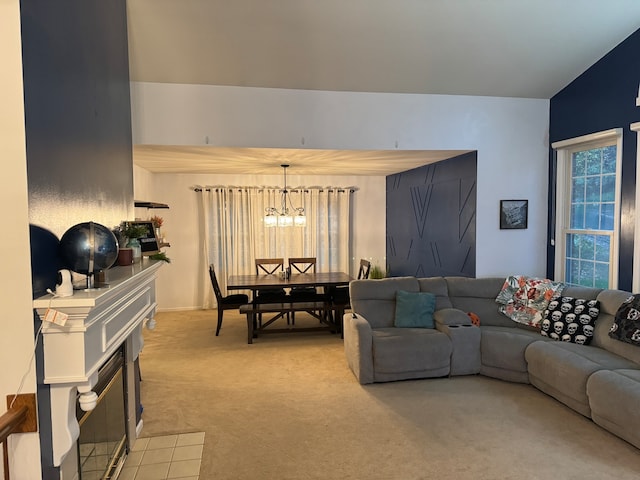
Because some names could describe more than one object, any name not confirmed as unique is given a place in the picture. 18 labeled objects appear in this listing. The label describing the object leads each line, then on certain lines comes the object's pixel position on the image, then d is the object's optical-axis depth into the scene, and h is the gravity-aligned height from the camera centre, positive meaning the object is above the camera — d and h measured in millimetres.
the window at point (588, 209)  4043 +151
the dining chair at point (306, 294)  5699 -919
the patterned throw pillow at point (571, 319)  3732 -855
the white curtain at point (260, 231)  7074 -79
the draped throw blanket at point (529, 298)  4184 -739
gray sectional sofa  3018 -1065
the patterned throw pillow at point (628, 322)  3287 -775
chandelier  5621 +101
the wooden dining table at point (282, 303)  5328 -1000
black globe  1708 -78
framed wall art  4762 +119
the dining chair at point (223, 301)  5617 -984
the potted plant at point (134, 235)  2703 -44
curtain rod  6977 +642
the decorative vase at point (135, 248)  2738 -130
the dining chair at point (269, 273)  5562 -774
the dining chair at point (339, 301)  5578 -987
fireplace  1633 -554
